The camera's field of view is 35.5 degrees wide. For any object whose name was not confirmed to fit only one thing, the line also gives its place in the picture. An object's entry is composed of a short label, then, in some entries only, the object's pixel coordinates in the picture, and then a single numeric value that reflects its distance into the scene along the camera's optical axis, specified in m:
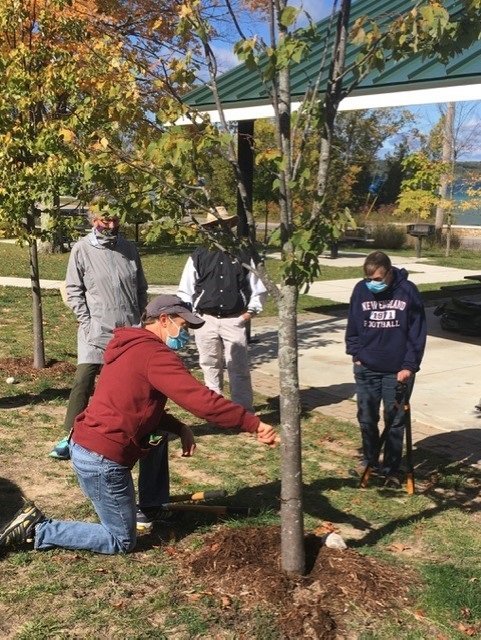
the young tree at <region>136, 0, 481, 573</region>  3.14
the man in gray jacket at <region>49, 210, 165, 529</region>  5.61
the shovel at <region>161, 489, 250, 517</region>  4.55
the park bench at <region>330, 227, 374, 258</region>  29.38
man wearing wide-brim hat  6.16
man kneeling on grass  3.50
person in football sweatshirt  5.12
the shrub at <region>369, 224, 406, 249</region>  29.02
